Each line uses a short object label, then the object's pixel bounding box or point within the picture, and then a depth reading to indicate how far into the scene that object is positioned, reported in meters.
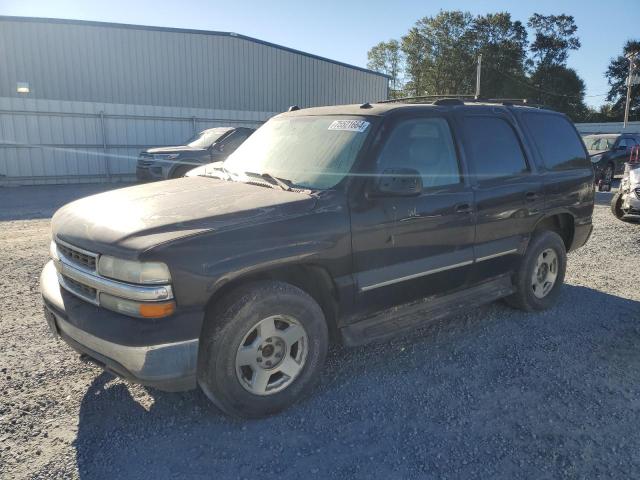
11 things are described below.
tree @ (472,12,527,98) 54.28
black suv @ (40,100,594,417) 2.61
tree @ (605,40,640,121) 54.06
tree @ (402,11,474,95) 55.38
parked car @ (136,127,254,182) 12.29
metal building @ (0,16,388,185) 15.48
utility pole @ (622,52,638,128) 41.39
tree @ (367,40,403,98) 63.75
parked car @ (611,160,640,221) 8.70
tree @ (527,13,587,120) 55.12
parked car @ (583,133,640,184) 16.09
